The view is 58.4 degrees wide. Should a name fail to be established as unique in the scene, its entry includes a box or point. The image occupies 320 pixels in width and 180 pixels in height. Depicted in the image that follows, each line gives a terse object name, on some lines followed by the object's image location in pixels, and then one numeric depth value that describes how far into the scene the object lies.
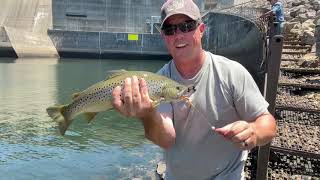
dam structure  36.42
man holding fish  2.08
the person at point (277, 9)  9.49
